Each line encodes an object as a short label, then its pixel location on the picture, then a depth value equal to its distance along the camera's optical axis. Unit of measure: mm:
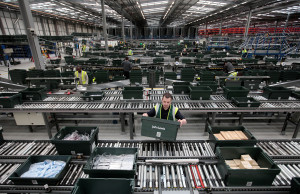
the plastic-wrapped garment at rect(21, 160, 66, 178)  2035
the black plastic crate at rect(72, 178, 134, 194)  1698
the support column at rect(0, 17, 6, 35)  18031
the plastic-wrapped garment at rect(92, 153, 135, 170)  2060
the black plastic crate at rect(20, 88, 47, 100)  4821
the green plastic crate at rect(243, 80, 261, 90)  5732
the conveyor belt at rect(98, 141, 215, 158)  2471
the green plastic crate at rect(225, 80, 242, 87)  5706
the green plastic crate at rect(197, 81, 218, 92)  5254
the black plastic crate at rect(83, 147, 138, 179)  1815
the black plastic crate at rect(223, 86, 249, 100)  4750
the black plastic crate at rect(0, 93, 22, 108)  4393
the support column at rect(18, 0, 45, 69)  6621
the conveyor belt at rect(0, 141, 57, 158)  2576
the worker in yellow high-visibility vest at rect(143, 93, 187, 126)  2906
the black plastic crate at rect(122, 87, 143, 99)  4734
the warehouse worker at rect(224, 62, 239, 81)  7316
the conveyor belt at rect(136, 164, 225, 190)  1941
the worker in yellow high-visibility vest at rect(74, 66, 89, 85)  6168
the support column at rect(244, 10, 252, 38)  17047
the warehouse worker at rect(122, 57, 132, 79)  8641
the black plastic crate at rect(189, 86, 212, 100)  4742
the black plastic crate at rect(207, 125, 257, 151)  2332
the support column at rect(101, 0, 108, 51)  11953
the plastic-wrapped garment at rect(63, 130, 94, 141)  2648
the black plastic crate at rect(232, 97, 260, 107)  4358
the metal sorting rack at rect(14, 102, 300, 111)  4379
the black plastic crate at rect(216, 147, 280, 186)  1795
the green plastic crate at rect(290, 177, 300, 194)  1669
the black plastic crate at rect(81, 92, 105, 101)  4773
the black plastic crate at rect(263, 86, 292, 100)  4781
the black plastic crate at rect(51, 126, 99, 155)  2314
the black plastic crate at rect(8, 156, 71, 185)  1905
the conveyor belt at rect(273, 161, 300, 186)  1976
